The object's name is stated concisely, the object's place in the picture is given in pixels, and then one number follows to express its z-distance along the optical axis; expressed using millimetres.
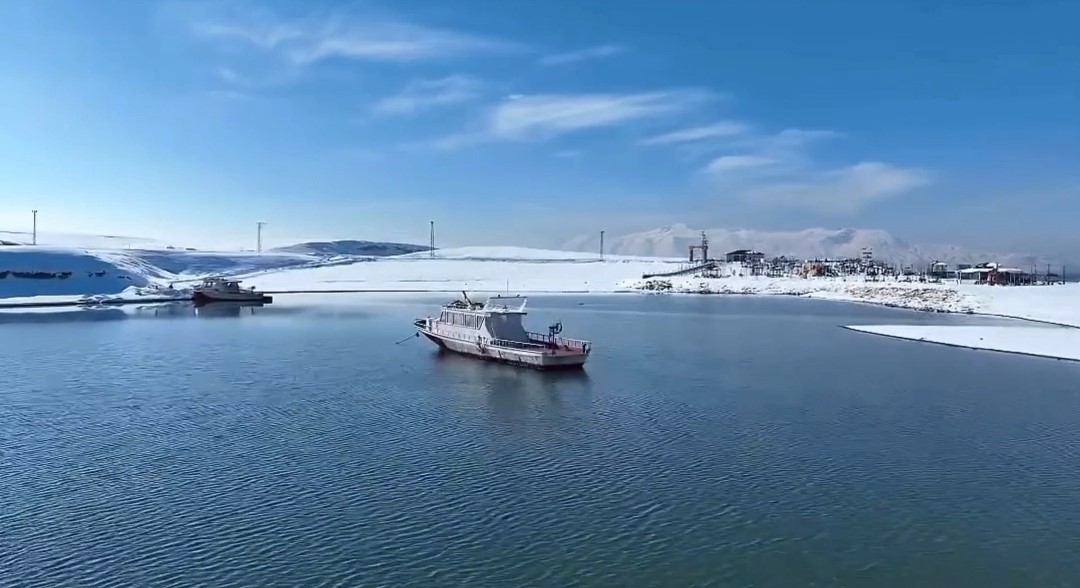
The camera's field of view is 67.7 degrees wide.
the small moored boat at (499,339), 28672
